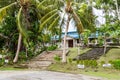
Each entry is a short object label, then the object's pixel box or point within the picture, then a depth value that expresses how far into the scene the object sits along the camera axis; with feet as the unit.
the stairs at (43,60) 36.20
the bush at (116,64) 29.77
